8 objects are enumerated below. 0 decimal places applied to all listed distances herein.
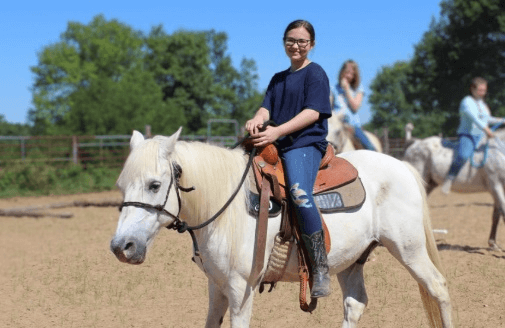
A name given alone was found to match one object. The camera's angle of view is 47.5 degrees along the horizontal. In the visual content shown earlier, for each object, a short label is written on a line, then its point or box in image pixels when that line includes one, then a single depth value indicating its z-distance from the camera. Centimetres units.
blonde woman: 708
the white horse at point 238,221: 297
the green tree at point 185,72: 5412
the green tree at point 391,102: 7175
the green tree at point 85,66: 5166
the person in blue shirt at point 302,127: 341
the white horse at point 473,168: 852
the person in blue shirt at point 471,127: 826
